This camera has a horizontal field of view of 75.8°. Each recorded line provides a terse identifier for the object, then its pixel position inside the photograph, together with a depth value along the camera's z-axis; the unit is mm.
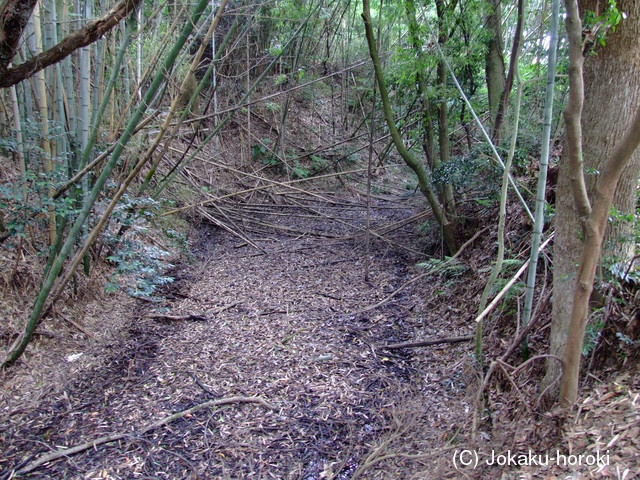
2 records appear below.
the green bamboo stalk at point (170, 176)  4496
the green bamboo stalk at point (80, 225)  2312
